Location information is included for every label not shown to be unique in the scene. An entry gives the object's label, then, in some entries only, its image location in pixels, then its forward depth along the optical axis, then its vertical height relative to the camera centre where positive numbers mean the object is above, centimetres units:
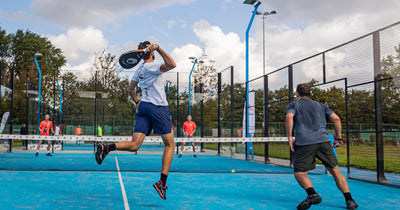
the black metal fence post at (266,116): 1230 +34
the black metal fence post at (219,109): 1700 +78
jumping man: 471 +15
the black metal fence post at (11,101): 1670 +114
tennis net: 948 -121
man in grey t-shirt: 487 -19
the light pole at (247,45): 1278 +312
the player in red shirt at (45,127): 1507 -6
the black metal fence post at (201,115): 1908 +58
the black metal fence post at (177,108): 1845 +91
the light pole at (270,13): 3004 +951
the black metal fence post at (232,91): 1558 +151
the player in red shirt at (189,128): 1606 -9
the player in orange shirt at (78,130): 2560 -31
